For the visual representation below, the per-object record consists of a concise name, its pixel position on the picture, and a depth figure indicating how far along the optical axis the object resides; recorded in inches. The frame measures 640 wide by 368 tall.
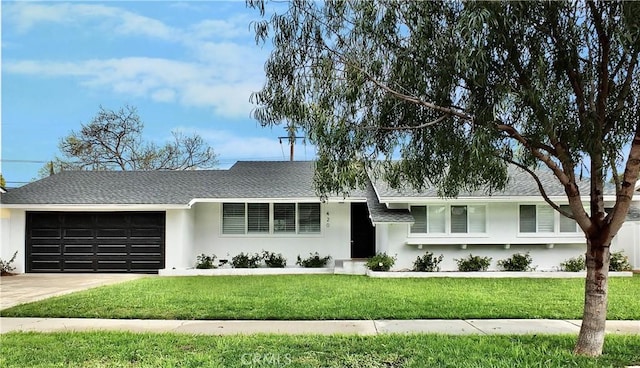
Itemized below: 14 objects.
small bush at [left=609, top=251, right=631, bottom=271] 615.8
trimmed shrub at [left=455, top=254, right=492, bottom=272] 625.0
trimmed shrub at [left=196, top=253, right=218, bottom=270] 680.4
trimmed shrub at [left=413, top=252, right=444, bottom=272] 627.2
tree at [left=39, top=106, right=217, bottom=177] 1355.8
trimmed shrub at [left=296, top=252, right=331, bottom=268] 685.9
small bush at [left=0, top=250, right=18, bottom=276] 655.6
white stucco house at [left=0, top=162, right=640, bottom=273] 636.1
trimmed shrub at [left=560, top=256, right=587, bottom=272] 615.1
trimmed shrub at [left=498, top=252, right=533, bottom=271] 625.8
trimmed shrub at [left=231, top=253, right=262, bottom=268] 682.8
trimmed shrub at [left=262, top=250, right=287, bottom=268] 685.9
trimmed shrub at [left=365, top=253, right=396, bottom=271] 614.9
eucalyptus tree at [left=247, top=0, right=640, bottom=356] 209.0
